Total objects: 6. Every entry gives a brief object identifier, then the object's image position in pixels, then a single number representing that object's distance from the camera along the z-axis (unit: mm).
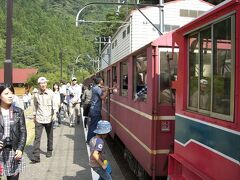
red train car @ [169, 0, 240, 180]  3135
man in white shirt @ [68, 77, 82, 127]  15078
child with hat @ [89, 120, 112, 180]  5137
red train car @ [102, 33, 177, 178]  5449
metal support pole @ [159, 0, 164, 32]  12613
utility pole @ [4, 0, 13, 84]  8688
